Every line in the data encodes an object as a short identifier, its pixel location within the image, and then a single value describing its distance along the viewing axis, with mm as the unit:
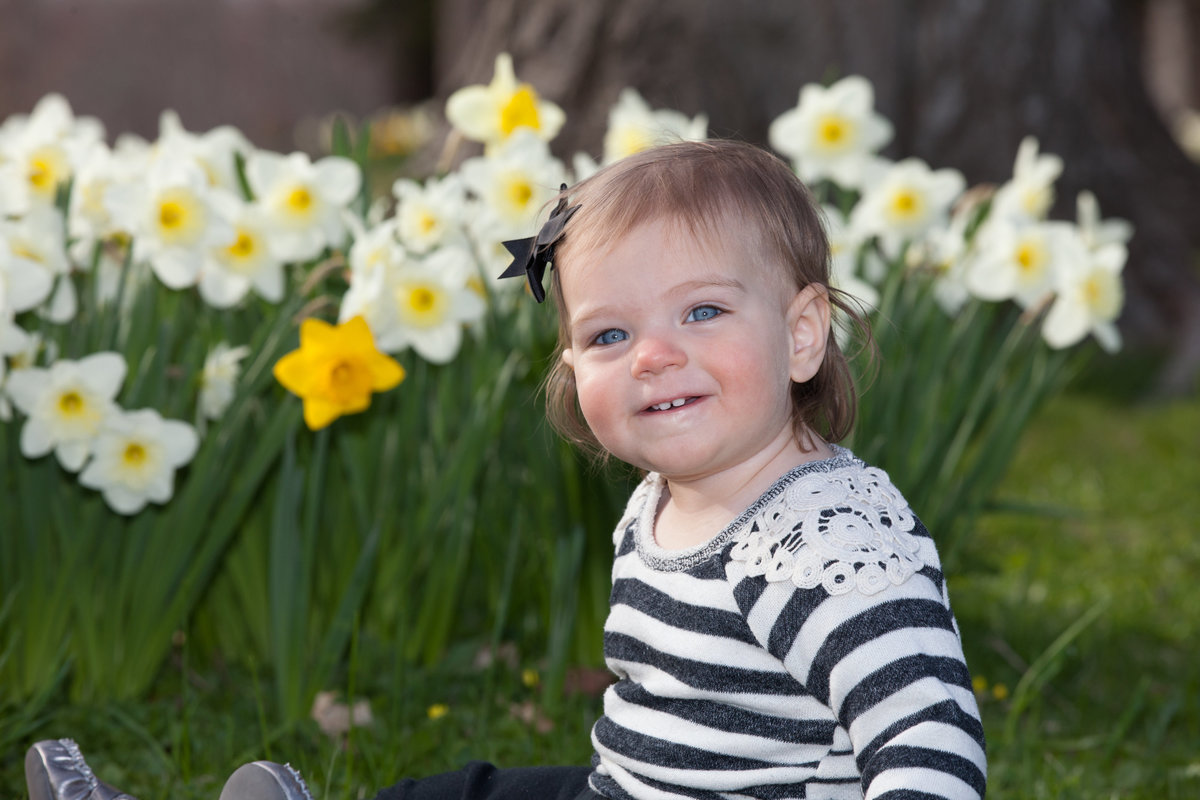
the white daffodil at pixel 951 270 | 2221
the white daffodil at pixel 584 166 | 2066
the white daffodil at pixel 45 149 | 1973
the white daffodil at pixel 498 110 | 2189
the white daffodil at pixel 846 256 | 1944
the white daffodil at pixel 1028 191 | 2297
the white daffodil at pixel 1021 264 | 2121
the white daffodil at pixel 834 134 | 2328
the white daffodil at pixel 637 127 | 2219
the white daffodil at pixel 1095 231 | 2287
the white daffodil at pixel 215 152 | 2086
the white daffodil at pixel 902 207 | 2277
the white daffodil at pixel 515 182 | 2051
